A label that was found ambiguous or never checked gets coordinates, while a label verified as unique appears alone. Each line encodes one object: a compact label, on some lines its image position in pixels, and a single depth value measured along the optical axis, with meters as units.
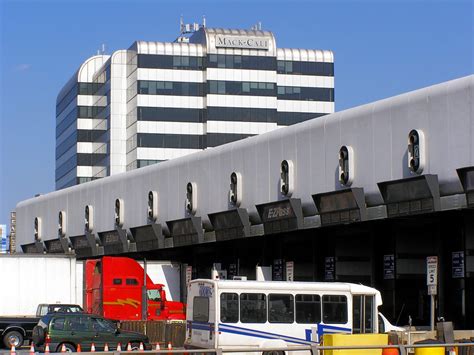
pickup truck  44.19
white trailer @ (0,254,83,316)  50.44
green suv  38.53
